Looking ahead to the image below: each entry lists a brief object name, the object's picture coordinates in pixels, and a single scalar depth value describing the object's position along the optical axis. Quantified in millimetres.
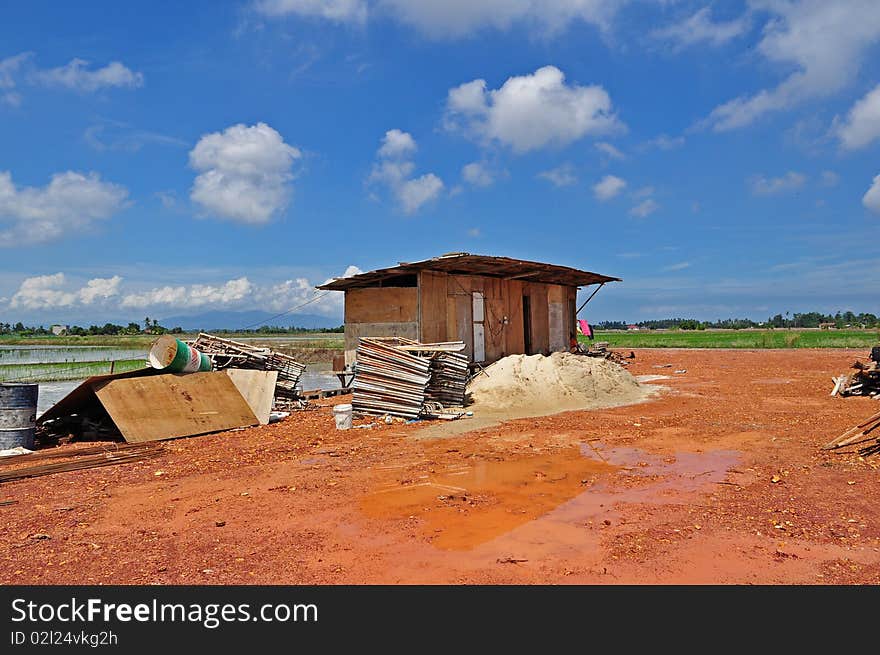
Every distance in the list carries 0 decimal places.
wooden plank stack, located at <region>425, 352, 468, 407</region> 13367
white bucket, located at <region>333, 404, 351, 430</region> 11562
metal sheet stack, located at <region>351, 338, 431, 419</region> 12555
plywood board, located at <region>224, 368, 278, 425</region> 12406
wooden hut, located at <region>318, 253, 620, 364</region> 16938
